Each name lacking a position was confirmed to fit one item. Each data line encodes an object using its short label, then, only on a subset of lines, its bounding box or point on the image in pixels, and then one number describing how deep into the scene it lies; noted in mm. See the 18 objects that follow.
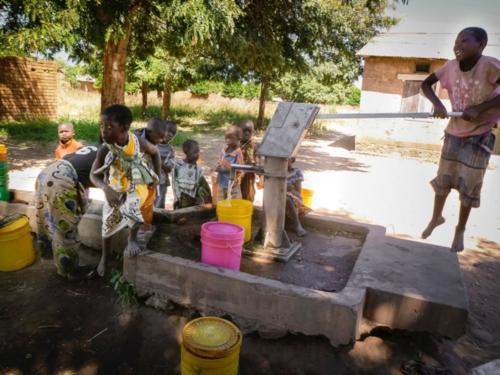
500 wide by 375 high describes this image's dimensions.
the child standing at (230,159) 4684
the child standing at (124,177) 3107
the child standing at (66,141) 4527
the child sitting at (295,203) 4227
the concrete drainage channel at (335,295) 2744
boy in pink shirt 2871
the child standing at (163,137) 3959
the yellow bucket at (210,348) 2203
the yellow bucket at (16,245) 3799
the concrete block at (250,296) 2723
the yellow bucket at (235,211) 3707
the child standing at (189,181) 4699
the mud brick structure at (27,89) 13711
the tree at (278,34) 7402
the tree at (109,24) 5914
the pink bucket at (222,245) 3135
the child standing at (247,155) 4922
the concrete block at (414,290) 2773
